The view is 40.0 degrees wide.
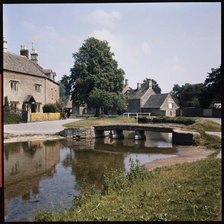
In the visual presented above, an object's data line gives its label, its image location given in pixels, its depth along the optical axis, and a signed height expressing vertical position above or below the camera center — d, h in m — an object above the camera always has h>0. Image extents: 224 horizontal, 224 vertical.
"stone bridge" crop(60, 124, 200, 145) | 17.78 -1.51
